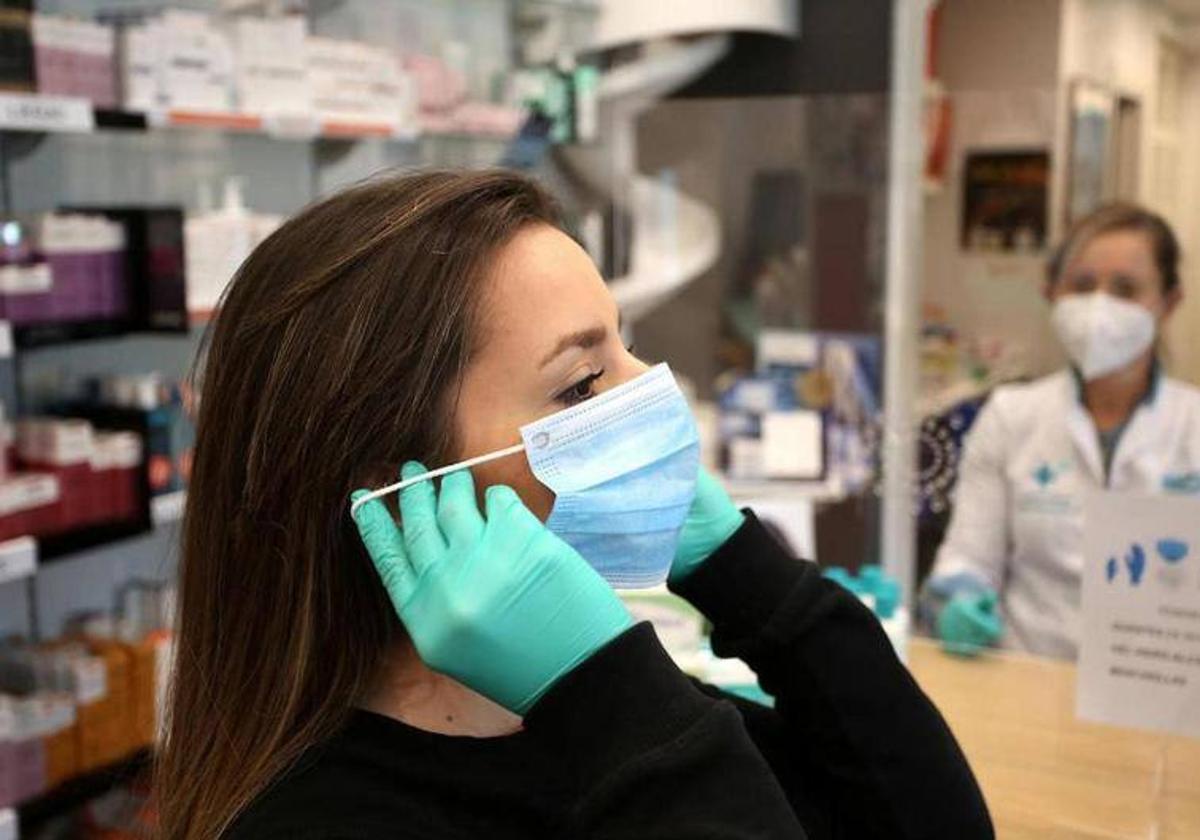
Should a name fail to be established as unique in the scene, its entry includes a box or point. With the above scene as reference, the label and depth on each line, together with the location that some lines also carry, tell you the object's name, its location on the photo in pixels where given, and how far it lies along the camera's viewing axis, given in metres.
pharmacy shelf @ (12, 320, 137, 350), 2.26
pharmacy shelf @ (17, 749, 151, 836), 2.35
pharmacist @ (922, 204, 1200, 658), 1.74
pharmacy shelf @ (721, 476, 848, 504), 2.01
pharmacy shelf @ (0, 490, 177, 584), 2.21
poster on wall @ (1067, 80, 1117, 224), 2.04
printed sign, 1.30
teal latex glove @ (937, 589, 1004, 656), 1.76
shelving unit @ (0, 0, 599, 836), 2.32
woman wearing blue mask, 0.84
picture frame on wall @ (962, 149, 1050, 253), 2.10
